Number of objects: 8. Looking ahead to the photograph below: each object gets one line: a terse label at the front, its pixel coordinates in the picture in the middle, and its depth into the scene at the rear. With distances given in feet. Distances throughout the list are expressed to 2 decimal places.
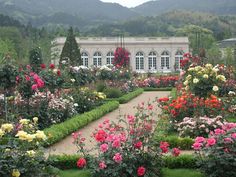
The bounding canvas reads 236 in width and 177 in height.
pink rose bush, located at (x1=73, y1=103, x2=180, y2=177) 21.77
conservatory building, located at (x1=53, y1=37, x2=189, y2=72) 206.49
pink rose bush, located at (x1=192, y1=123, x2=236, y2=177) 21.52
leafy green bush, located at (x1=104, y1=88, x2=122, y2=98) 73.82
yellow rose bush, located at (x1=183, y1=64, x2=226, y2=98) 42.68
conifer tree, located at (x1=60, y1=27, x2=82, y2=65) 147.84
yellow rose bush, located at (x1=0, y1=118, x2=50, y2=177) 19.74
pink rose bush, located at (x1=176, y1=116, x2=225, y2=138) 32.78
